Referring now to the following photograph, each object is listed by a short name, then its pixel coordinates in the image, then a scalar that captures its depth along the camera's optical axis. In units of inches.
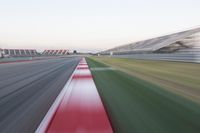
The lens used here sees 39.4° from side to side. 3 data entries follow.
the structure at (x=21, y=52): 3952.0
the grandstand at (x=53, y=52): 6171.3
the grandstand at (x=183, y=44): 1285.7
